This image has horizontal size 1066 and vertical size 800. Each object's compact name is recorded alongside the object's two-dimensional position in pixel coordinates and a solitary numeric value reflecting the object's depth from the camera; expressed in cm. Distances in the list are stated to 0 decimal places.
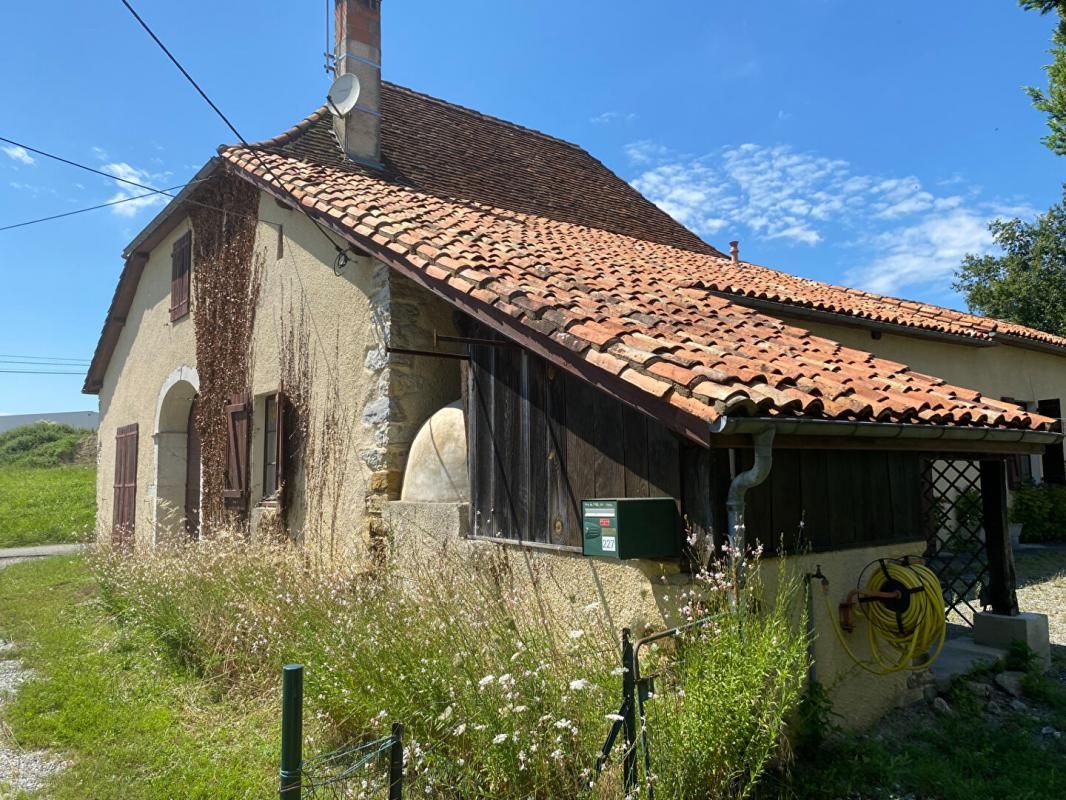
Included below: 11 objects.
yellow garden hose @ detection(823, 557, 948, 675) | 431
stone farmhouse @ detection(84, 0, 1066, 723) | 395
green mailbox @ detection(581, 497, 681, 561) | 369
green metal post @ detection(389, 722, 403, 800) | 268
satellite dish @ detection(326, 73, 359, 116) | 856
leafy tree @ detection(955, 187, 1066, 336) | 2177
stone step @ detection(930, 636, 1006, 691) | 518
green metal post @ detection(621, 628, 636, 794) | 283
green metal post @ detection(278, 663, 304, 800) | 243
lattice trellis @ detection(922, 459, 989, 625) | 676
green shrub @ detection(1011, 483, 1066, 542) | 1177
